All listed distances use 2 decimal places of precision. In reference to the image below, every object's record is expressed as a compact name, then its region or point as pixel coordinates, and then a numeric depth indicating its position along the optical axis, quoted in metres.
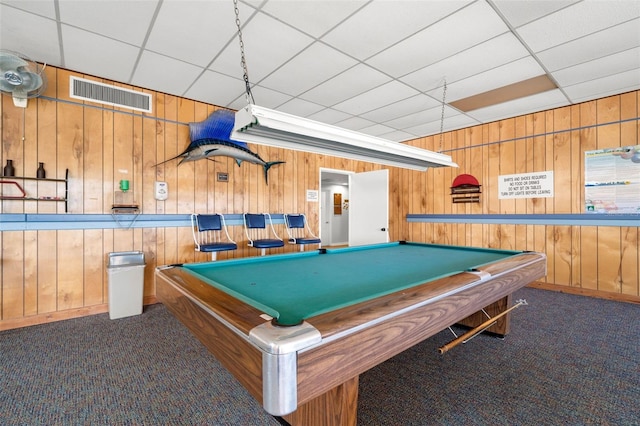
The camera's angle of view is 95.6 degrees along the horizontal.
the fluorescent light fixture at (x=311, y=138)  1.82
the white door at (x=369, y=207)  5.80
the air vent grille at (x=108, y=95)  3.26
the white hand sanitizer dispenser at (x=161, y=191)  3.76
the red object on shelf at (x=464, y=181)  5.10
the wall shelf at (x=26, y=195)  2.91
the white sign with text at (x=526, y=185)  4.36
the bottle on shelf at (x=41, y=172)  3.03
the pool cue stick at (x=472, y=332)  1.79
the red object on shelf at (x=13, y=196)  2.89
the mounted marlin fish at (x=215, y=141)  3.72
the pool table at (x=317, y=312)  0.90
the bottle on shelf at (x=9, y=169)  2.88
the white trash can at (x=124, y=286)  3.18
